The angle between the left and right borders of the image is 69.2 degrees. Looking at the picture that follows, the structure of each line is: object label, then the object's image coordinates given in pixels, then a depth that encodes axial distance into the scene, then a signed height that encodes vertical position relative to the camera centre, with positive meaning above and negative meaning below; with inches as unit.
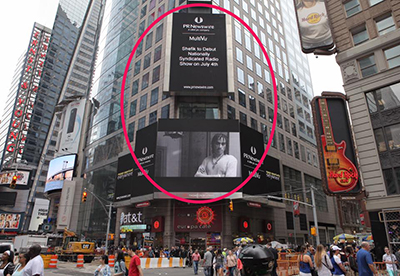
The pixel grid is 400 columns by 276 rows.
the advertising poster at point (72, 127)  2655.0 +999.4
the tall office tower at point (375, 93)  719.1 +394.9
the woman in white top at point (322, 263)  317.1 -22.5
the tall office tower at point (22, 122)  3073.3 +1586.1
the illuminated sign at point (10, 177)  3031.5 +601.2
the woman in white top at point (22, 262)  234.4 -18.6
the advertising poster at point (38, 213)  3410.4 +283.7
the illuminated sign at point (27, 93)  3971.5 +2068.9
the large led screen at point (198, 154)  1411.2 +405.5
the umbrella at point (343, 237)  1149.7 +16.7
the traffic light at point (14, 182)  919.2 +169.1
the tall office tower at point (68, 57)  3821.4 +2753.8
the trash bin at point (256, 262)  124.7 -8.8
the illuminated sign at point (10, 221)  2938.0 +160.1
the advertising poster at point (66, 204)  2300.7 +263.3
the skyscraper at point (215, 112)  1517.0 +777.4
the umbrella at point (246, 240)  987.3 +0.8
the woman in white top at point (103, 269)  311.8 -30.9
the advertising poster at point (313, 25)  926.4 +680.1
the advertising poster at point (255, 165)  1475.1 +386.8
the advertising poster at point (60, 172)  2539.4 +568.6
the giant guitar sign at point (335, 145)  803.4 +261.0
